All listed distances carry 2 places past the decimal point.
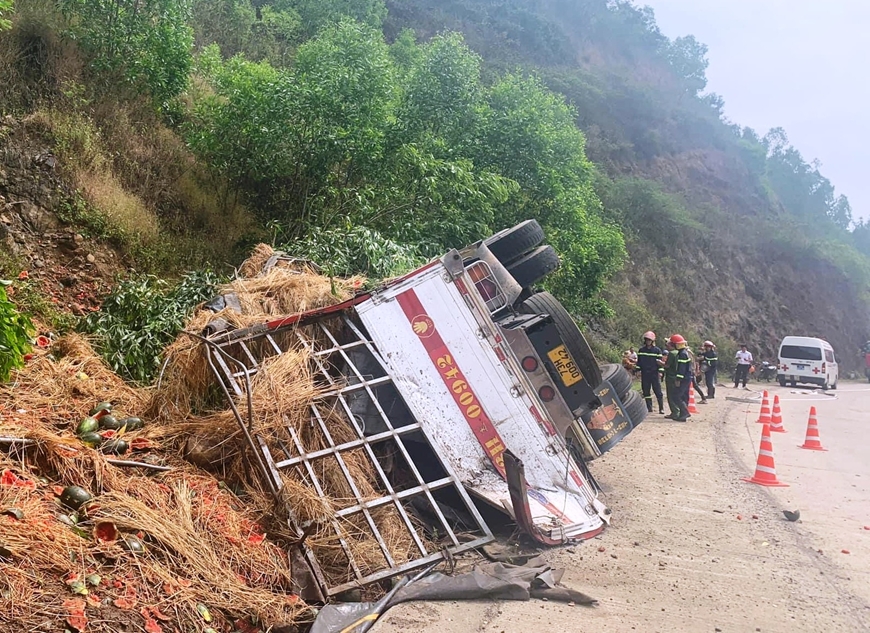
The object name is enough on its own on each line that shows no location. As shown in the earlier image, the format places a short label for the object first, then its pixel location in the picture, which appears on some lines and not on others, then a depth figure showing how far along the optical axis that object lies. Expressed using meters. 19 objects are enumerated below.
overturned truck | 4.65
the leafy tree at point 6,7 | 6.32
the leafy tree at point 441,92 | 12.34
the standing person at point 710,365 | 15.93
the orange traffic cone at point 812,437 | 9.73
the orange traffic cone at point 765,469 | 7.15
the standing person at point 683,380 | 11.93
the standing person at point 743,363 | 20.52
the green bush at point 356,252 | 7.86
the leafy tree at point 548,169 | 13.33
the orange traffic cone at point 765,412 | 8.73
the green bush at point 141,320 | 6.64
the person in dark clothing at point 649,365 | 12.37
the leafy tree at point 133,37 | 10.57
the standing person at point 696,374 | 15.45
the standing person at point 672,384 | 12.09
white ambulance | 22.84
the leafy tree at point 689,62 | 74.19
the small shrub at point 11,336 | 4.39
